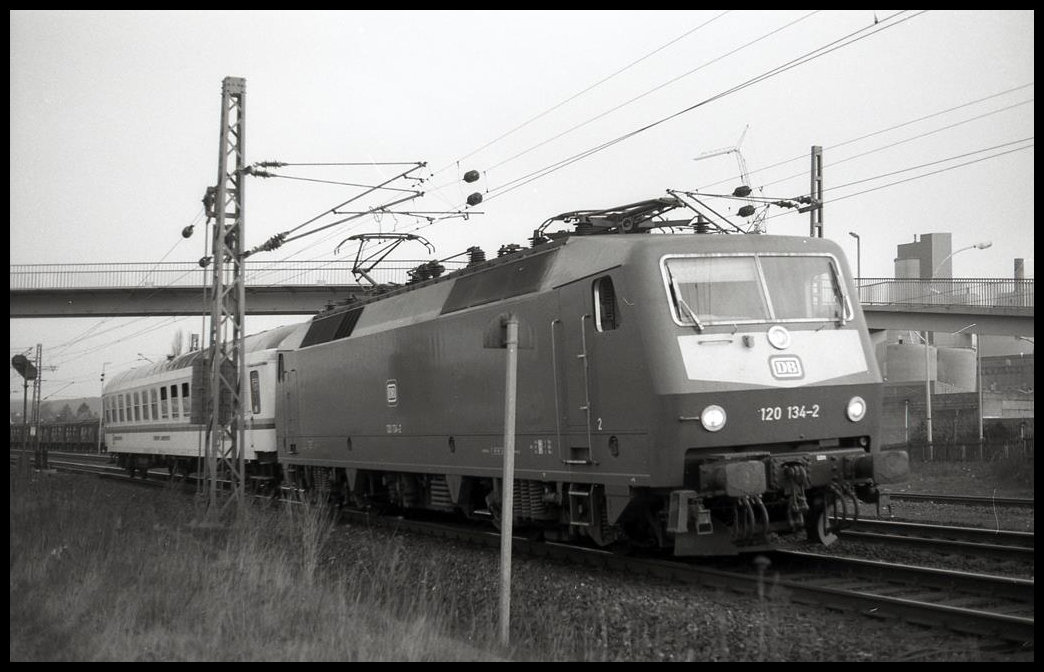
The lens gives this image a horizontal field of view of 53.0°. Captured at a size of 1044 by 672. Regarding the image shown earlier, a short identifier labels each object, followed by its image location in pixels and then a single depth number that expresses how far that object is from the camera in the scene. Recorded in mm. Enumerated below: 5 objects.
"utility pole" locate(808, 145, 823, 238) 22436
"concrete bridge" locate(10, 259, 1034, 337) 38250
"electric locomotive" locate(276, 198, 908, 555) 9859
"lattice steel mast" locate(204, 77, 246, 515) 18641
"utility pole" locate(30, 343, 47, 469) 39934
